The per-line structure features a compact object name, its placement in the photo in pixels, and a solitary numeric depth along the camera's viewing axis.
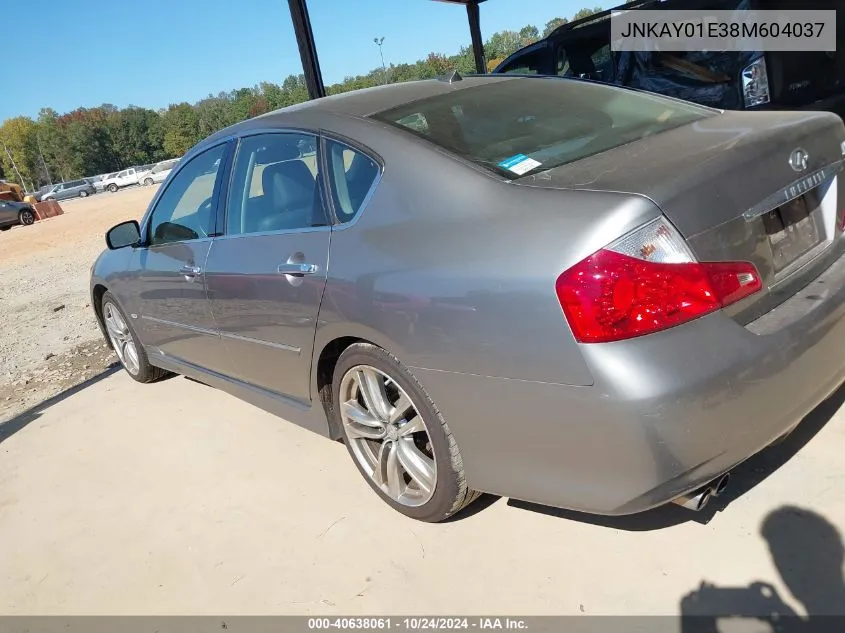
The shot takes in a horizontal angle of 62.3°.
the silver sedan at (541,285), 1.81
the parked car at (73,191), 56.29
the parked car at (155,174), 53.40
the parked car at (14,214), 27.63
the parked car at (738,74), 5.83
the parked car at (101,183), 58.97
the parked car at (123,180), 57.19
